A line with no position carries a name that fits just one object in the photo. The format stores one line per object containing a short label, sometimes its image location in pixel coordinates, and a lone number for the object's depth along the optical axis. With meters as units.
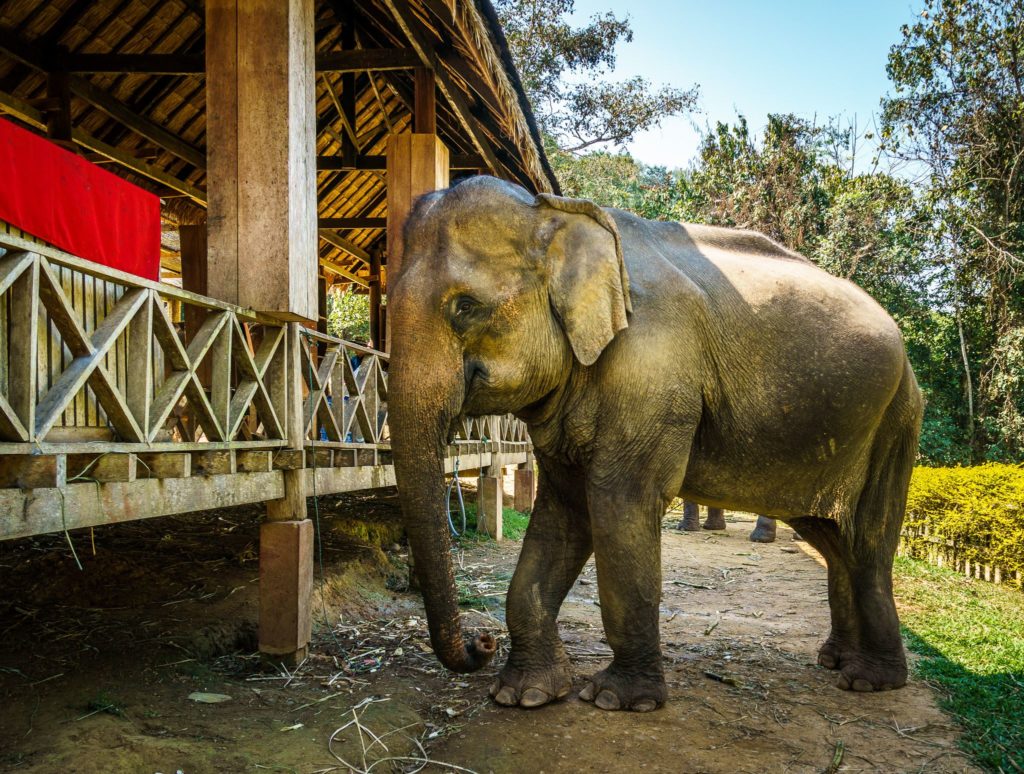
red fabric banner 4.11
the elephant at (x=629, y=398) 3.81
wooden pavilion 3.17
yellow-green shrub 9.12
